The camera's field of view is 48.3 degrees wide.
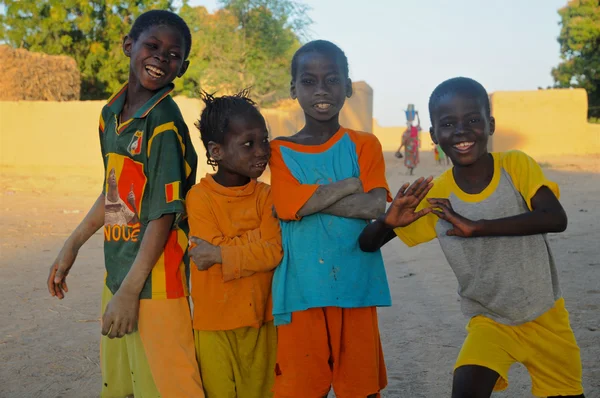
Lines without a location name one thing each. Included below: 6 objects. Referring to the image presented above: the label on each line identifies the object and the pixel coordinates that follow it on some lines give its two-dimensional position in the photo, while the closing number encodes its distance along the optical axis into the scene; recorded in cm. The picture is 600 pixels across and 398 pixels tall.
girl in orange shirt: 242
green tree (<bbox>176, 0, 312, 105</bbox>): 1845
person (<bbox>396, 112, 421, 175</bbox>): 1770
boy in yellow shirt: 234
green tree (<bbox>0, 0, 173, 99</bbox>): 2456
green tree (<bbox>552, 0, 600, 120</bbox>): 2748
